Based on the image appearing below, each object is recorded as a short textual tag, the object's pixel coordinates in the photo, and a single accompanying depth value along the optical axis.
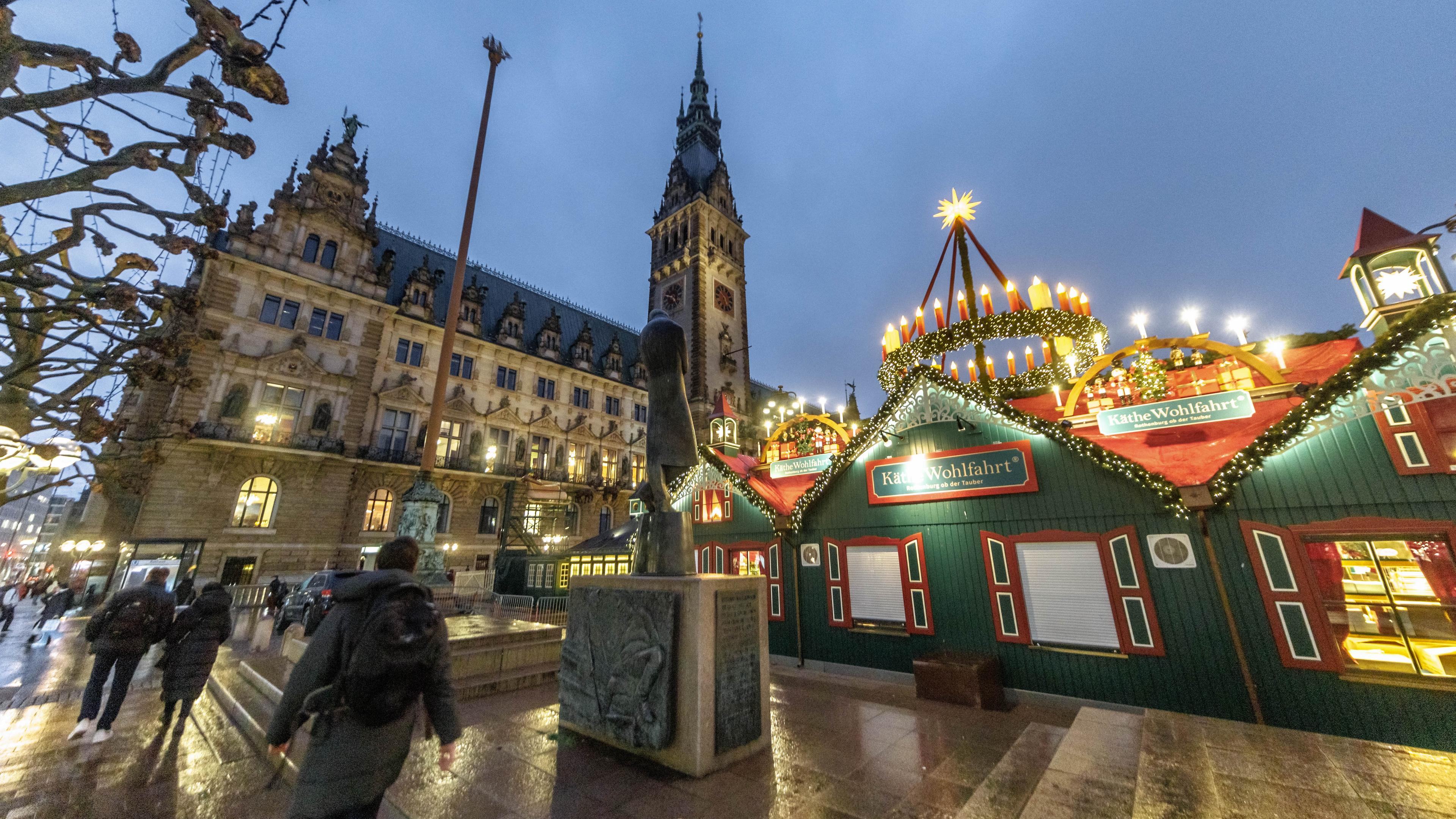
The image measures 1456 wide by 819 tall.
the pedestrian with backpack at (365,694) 2.36
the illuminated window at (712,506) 12.52
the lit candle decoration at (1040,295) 8.40
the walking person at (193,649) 5.53
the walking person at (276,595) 14.59
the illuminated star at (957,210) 10.84
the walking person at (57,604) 14.82
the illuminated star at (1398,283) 7.07
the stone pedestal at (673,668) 4.34
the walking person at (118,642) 5.11
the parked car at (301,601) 13.51
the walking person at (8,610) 14.19
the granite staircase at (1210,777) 3.54
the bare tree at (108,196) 5.52
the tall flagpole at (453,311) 13.70
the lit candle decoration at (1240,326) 7.70
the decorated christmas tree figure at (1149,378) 7.79
